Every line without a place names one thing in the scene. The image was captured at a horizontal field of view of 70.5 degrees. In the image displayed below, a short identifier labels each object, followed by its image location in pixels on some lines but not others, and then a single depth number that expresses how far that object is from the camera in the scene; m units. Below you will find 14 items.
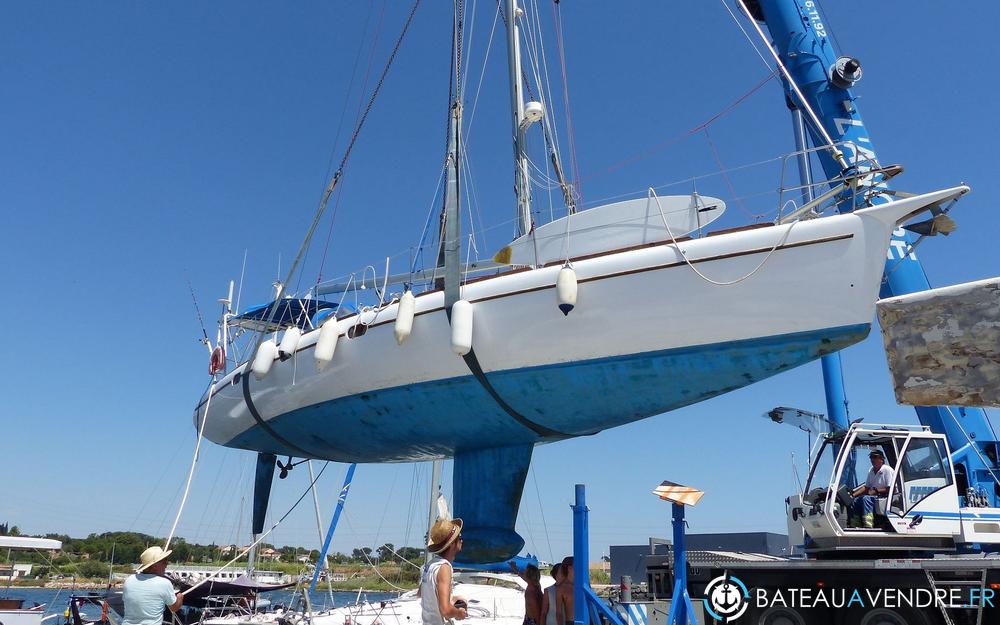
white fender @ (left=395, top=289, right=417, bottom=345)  7.12
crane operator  6.66
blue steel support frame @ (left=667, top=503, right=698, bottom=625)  4.99
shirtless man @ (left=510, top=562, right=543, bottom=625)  5.30
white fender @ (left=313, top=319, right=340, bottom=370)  7.84
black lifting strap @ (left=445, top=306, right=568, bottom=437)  6.82
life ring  10.91
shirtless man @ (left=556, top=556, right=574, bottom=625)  5.39
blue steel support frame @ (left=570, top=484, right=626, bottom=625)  5.05
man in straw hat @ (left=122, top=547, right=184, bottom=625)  3.52
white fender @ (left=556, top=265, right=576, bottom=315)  6.17
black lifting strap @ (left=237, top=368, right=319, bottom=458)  9.48
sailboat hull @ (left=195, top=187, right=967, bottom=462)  5.59
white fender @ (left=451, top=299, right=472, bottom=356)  6.59
